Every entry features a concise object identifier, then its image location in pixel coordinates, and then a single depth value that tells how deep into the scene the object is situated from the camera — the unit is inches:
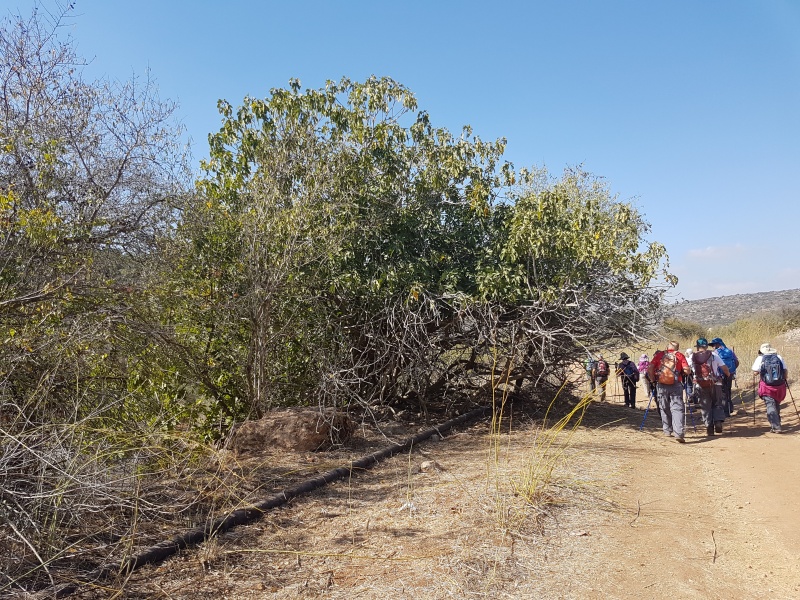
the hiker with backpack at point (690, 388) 528.1
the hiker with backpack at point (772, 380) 408.2
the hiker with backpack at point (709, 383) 403.9
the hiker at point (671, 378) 393.4
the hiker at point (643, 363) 600.5
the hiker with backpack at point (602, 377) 565.1
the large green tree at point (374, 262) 341.4
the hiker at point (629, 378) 569.0
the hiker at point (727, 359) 475.9
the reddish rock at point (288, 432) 317.4
